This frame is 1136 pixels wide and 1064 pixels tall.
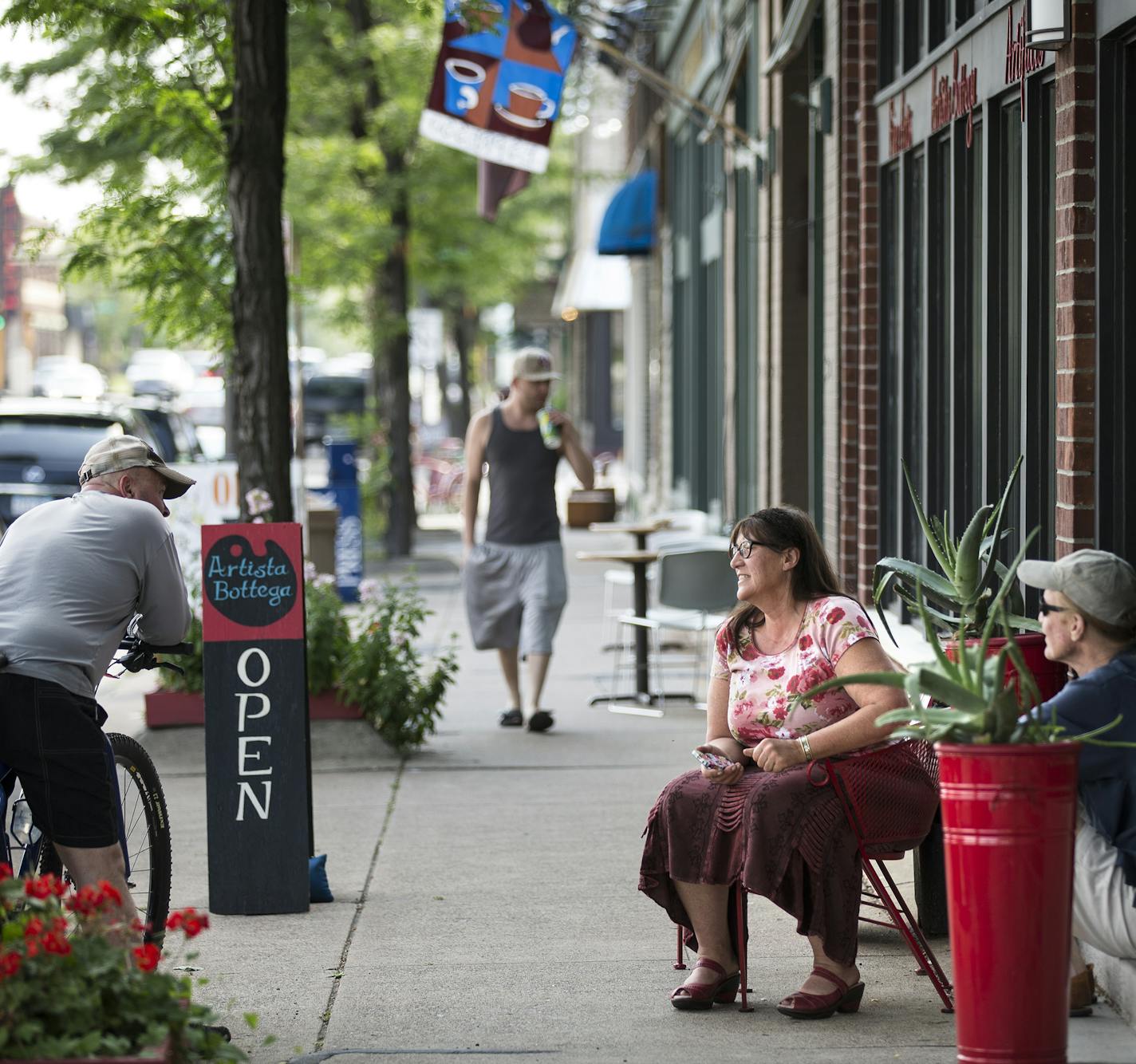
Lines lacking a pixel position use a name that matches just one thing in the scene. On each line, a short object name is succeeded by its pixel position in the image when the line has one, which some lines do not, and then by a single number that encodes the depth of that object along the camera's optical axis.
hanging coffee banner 24.28
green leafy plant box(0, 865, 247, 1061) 6.51
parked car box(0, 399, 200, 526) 28.45
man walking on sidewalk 19.17
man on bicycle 9.25
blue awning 43.38
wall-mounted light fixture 10.95
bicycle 9.79
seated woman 9.57
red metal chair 9.61
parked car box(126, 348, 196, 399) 116.35
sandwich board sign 12.00
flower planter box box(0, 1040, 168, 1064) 6.33
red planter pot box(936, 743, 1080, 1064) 7.42
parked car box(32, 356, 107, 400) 94.06
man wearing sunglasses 8.52
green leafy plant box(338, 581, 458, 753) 17.64
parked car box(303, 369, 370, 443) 94.18
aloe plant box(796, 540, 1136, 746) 7.61
